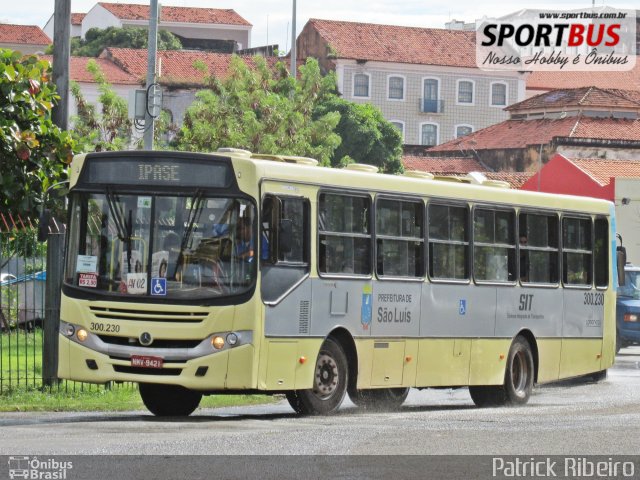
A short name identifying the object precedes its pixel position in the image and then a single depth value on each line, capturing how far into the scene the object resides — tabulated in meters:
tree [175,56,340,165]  44.31
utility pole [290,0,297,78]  56.39
